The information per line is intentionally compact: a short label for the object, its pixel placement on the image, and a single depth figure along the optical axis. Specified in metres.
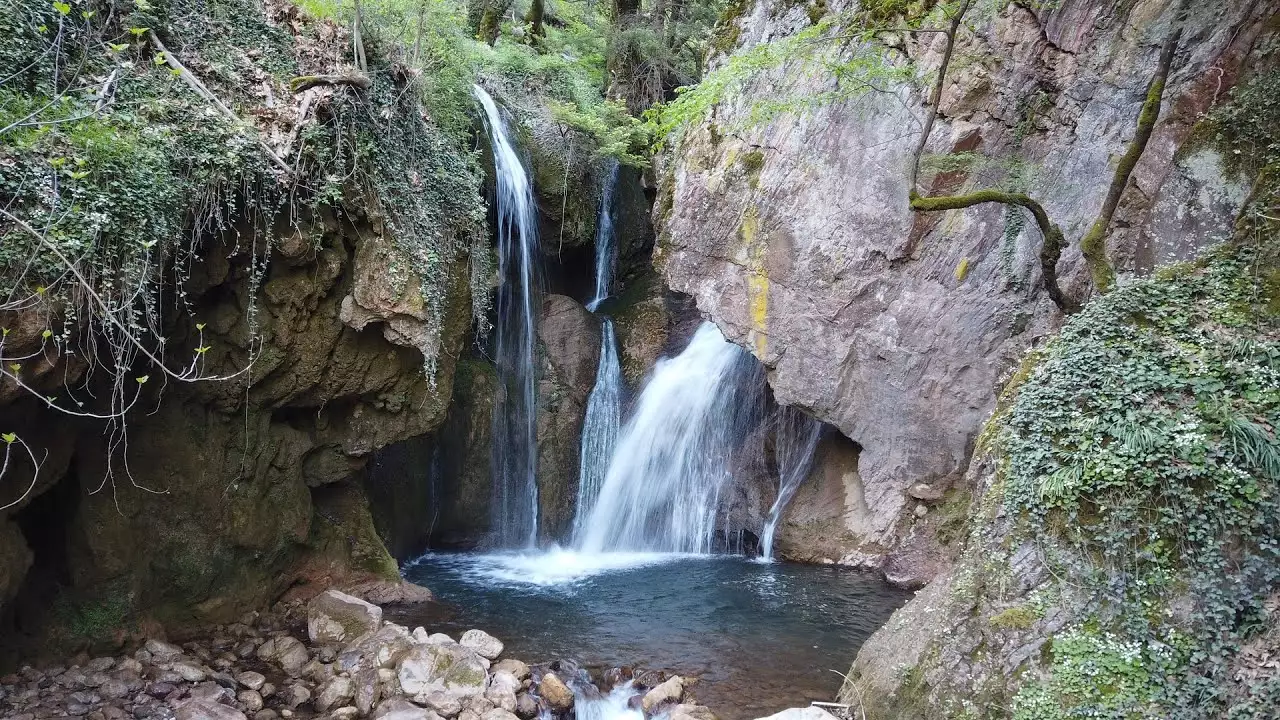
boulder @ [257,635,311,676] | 7.01
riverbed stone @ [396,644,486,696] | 6.51
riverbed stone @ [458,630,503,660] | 7.30
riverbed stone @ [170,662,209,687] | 6.52
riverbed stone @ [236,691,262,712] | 6.29
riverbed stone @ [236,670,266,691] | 6.59
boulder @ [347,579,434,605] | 8.82
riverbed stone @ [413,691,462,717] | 6.27
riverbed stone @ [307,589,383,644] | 7.58
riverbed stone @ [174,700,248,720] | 5.90
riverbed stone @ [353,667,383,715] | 6.37
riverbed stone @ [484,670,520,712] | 6.38
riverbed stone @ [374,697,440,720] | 6.06
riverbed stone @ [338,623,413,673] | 6.84
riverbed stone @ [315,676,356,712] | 6.39
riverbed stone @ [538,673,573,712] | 6.53
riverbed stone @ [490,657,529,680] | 6.86
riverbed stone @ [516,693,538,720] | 6.41
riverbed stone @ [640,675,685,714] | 6.51
